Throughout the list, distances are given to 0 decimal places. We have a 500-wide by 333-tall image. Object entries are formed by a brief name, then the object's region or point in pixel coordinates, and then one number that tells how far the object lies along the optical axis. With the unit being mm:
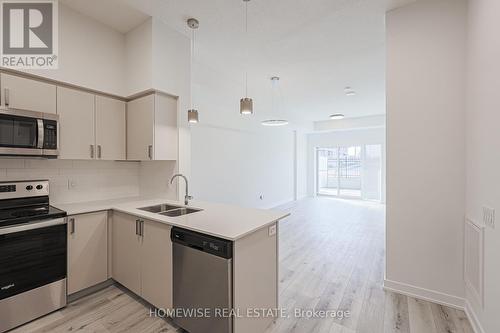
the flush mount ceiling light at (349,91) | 5180
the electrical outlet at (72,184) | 2713
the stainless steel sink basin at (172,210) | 2486
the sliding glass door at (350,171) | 8664
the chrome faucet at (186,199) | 2617
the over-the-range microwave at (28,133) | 1975
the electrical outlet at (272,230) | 1980
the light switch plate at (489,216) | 1648
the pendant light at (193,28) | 2698
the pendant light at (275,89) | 4574
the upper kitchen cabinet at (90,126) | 2474
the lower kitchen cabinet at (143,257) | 1991
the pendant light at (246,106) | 2572
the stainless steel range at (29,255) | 1850
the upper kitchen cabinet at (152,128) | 2752
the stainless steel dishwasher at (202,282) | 1569
